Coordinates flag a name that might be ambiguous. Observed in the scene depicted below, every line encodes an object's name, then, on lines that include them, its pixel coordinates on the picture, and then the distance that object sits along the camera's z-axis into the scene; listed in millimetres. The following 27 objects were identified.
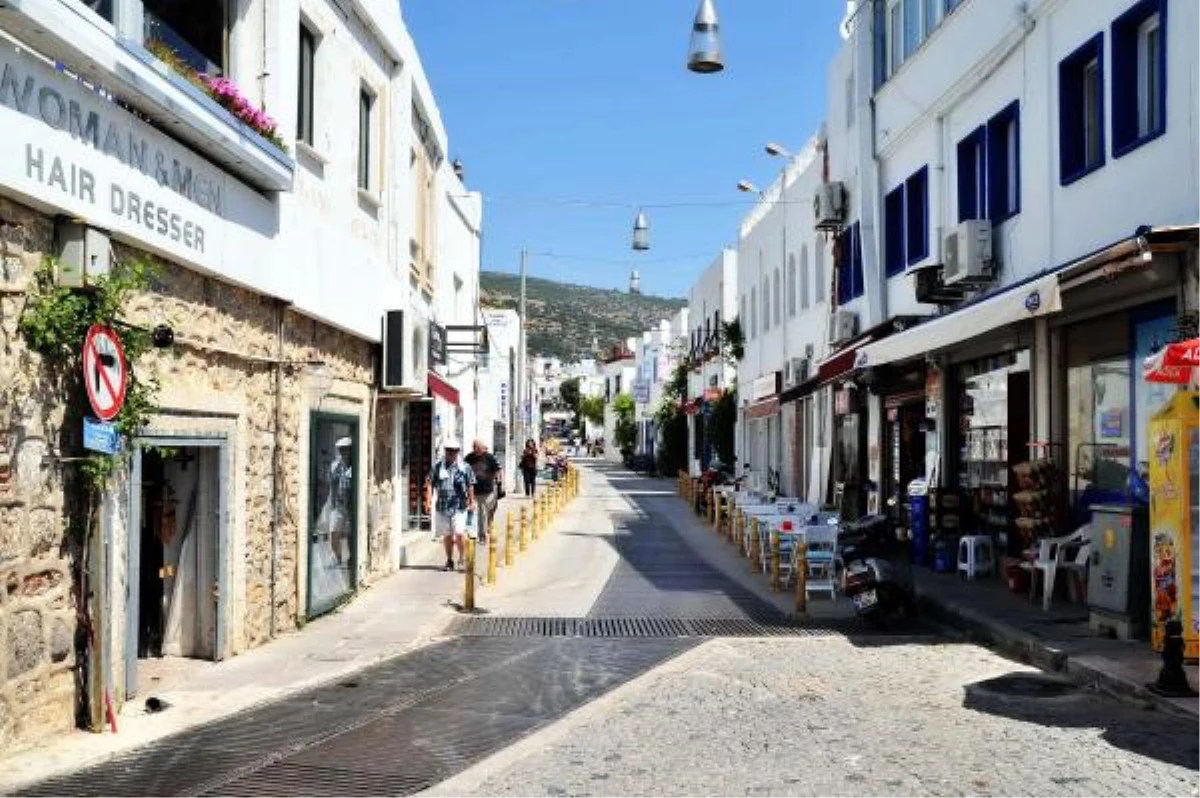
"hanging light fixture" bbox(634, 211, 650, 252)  33344
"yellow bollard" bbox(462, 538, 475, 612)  14047
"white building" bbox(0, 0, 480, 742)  7375
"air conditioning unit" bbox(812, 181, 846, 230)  23672
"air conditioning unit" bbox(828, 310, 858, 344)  23016
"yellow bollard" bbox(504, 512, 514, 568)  18984
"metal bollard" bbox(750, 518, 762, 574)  18703
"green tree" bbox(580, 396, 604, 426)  117750
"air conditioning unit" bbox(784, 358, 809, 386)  28250
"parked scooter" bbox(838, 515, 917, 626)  12766
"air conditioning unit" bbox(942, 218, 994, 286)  15961
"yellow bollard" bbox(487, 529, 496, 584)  16562
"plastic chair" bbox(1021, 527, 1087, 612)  13258
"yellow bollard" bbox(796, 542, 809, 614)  13961
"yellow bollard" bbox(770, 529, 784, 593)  15911
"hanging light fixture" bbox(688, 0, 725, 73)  16062
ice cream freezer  9445
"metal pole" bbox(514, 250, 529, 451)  48500
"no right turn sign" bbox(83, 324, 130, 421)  7555
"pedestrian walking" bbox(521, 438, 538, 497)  36812
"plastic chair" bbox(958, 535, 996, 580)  16109
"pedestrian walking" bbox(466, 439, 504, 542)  19328
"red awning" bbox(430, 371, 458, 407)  20802
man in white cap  17062
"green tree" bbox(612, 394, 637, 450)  80188
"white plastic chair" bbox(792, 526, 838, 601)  15172
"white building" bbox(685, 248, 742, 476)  42719
